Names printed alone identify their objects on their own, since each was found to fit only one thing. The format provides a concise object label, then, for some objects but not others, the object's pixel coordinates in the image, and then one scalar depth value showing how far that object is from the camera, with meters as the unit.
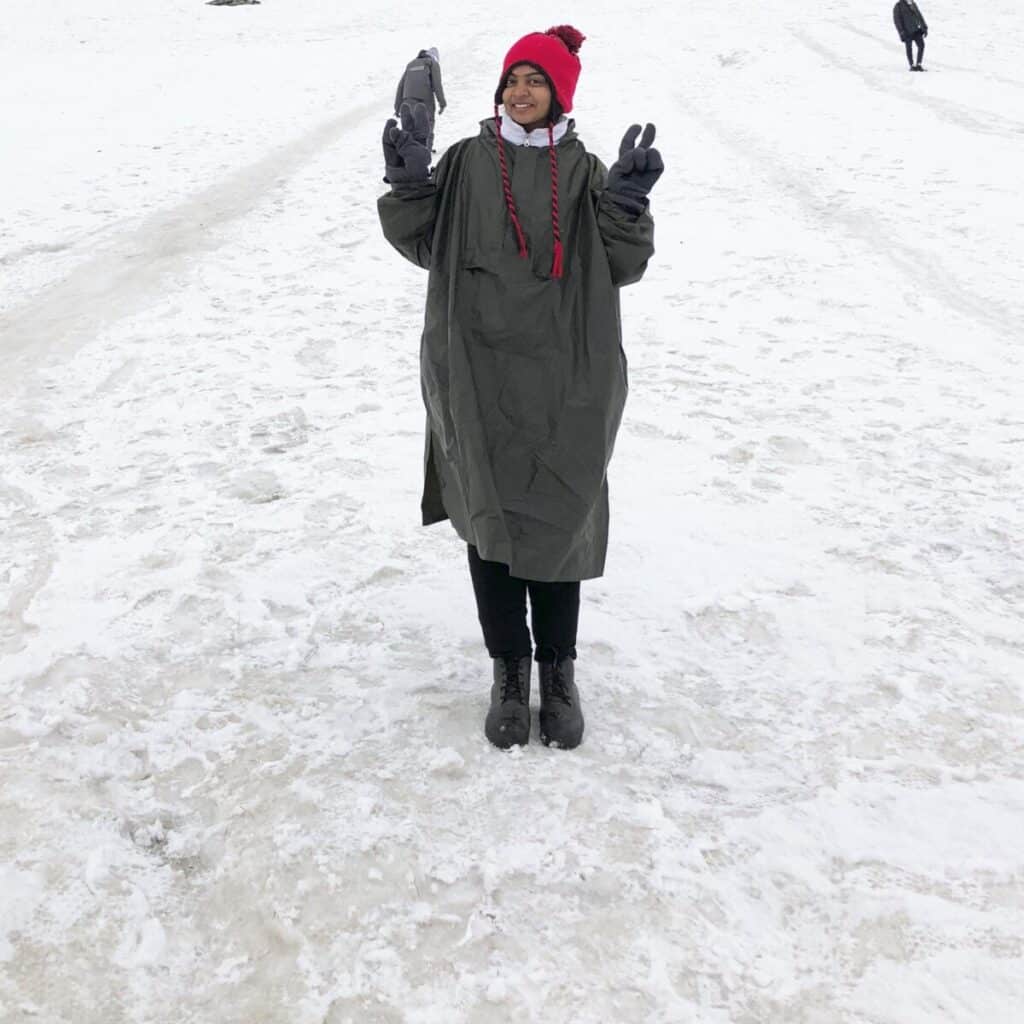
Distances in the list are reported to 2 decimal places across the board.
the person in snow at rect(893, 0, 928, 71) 17.38
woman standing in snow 2.63
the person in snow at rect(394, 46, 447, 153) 11.76
